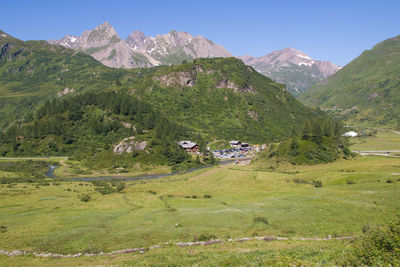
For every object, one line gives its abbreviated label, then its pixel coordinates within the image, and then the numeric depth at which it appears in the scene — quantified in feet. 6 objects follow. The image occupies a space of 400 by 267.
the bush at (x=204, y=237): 129.41
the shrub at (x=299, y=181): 291.50
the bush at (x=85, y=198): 242.37
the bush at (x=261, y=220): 153.69
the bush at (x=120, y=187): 322.71
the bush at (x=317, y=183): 270.44
